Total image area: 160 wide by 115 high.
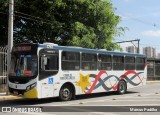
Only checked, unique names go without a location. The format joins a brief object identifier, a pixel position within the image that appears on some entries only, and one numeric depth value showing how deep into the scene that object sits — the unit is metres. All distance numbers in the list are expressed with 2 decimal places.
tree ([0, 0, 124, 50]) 27.27
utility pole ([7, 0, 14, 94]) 19.92
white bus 16.33
